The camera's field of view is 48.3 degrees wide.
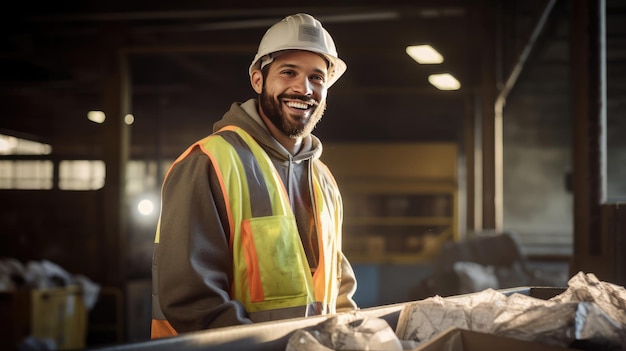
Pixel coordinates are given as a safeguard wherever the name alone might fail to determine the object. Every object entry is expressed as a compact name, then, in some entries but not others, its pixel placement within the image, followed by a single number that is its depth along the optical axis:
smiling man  2.14
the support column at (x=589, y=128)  4.18
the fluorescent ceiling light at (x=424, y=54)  9.12
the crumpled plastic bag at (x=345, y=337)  1.34
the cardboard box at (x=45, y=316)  8.02
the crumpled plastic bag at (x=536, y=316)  1.42
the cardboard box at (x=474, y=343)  1.32
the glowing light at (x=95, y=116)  17.22
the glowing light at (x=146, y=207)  15.80
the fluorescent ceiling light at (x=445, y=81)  10.40
